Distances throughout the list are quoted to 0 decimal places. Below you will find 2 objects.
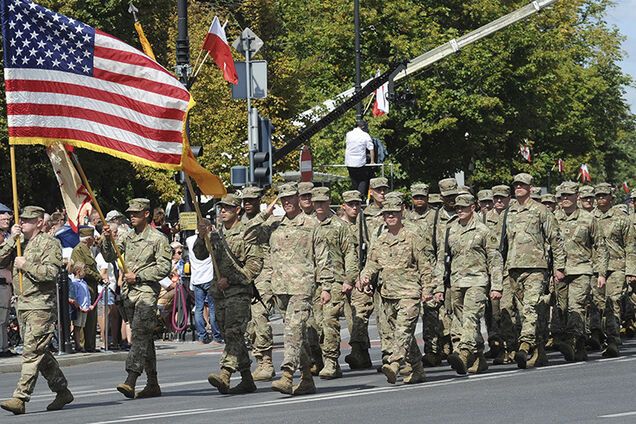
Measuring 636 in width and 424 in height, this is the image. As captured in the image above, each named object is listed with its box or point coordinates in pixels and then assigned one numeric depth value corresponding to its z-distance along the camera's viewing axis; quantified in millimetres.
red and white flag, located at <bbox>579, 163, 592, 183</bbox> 76650
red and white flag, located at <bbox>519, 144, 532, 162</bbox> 63000
